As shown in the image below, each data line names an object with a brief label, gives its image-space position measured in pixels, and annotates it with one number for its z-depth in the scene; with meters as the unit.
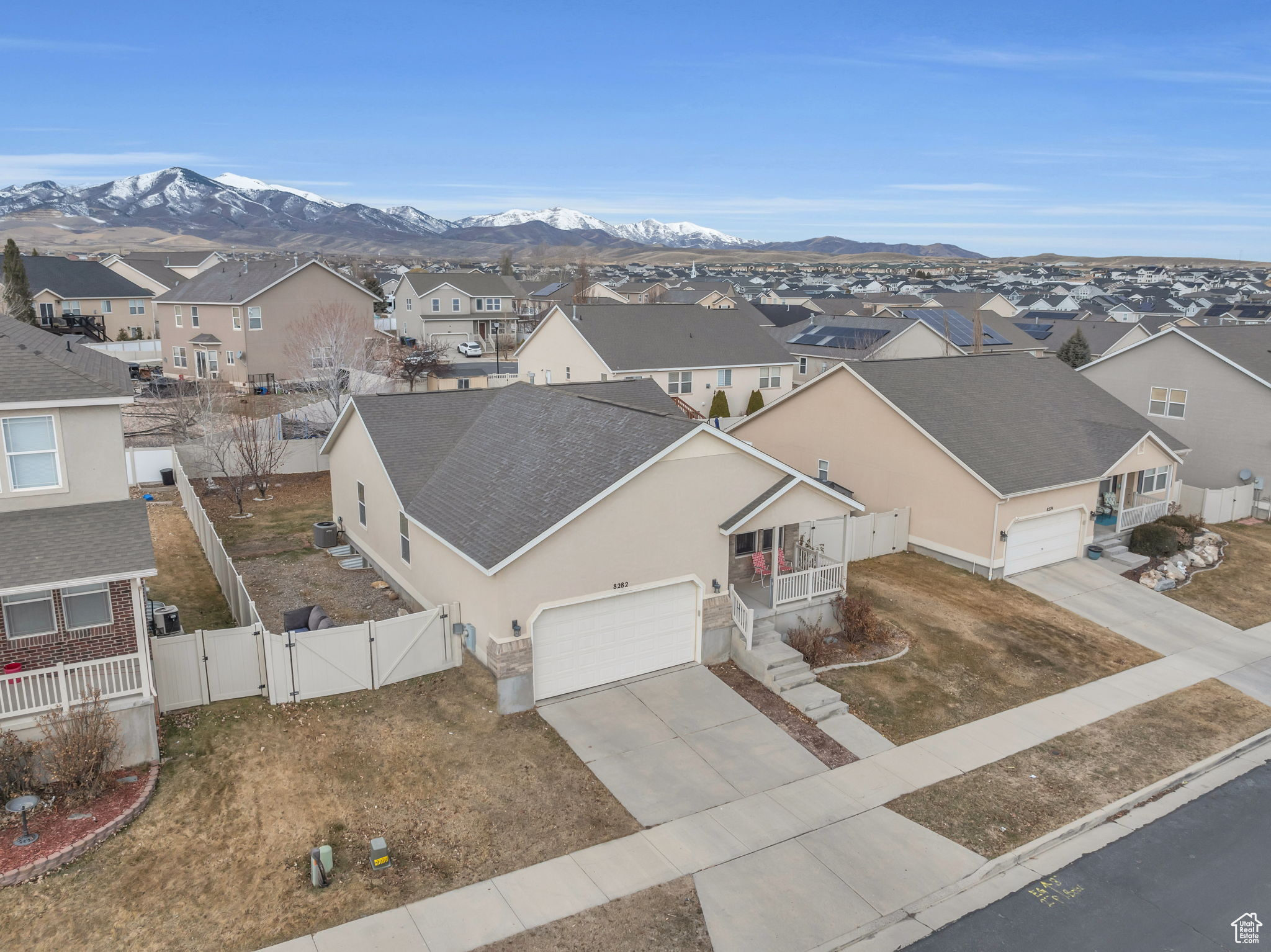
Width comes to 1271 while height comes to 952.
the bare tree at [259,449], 31.25
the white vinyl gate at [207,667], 15.21
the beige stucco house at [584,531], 16.02
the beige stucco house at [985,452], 24.16
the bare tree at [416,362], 48.69
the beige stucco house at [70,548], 13.36
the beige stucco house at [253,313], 52.22
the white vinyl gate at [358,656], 15.74
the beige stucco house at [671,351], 44.47
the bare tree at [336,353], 40.69
